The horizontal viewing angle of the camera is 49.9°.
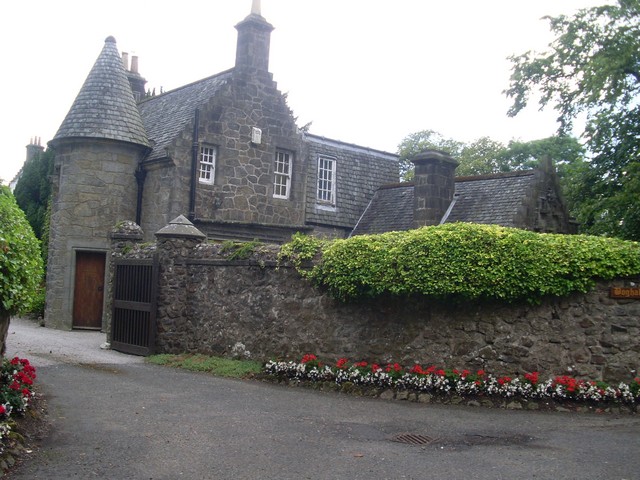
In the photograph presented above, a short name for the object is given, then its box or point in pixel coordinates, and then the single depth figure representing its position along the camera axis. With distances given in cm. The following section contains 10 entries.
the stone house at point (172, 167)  2102
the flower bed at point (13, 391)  691
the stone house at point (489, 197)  1941
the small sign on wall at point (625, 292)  1062
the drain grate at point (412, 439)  780
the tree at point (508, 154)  4303
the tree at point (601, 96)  1998
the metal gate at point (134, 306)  1478
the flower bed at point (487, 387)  1024
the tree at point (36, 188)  2848
